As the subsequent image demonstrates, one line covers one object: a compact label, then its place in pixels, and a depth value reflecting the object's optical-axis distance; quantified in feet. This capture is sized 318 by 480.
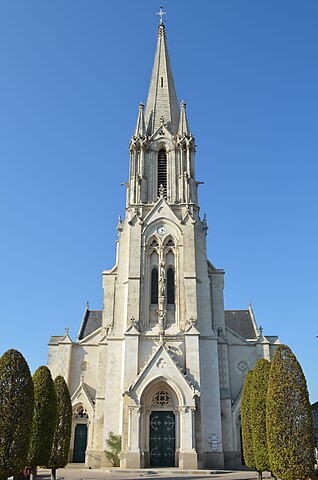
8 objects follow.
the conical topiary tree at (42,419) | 58.75
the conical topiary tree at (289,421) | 48.76
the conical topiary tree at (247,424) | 67.36
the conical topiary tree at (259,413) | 61.57
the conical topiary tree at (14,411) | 49.35
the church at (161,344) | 93.71
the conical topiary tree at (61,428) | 63.46
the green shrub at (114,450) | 91.25
